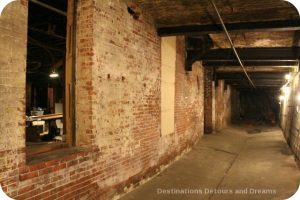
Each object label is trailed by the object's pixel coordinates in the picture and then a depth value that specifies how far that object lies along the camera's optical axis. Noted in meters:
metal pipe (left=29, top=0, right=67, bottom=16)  4.18
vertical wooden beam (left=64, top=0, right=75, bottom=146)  3.97
